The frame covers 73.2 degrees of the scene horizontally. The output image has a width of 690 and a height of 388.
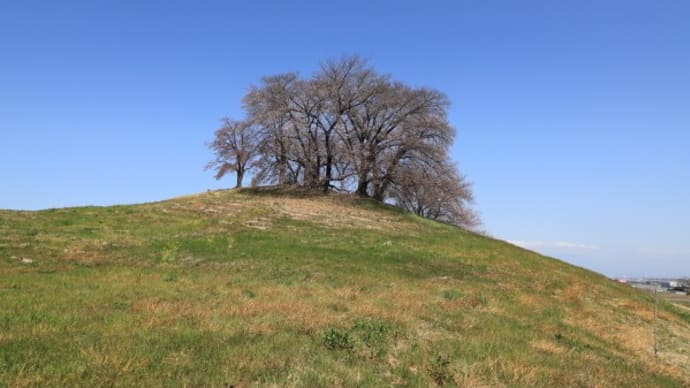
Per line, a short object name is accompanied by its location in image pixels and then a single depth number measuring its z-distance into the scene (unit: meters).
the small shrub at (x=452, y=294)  14.13
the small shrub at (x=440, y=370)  6.59
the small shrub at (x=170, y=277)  13.37
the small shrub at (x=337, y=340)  7.43
